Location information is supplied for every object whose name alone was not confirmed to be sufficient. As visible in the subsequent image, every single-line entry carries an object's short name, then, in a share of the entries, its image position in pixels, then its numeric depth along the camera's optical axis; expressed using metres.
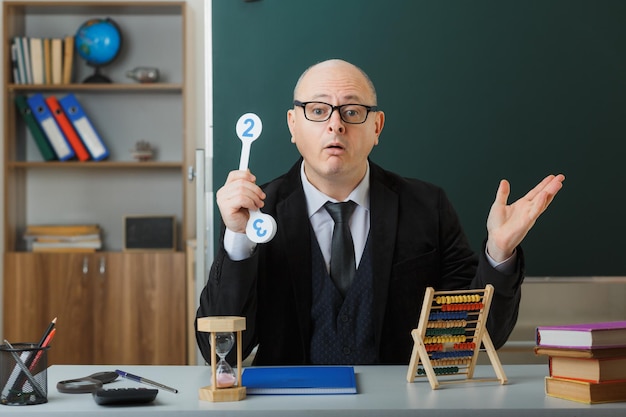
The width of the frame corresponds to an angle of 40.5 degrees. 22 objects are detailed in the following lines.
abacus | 1.63
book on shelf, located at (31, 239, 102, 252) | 4.85
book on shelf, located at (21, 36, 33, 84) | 4.86
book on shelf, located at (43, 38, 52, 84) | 4.88
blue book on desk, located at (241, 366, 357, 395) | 1.48
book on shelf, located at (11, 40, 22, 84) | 4.87
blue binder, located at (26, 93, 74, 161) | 4.88
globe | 4.93
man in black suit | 2.16
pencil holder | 1.42
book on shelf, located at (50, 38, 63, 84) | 4.88
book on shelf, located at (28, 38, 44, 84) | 4.86
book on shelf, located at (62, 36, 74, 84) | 4.88
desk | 1.35
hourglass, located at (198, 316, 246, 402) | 1.42
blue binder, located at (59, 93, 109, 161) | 4.89
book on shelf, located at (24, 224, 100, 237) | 4.87
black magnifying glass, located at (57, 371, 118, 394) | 1.51
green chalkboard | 2.92
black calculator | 1.38
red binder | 4.89
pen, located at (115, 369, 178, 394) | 1.51
